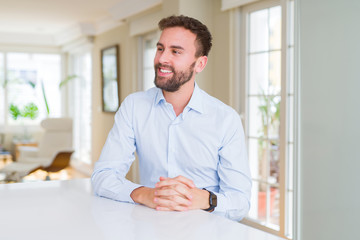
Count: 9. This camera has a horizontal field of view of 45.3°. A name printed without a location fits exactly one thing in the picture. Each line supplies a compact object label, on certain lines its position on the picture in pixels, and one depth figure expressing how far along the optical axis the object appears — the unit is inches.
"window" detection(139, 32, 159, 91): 219.5
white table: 40.2
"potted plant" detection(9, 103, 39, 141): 326.8
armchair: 232.4
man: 62.5
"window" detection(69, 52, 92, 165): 310.5
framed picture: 249.4
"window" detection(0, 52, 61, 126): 329.4
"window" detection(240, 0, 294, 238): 132.3
